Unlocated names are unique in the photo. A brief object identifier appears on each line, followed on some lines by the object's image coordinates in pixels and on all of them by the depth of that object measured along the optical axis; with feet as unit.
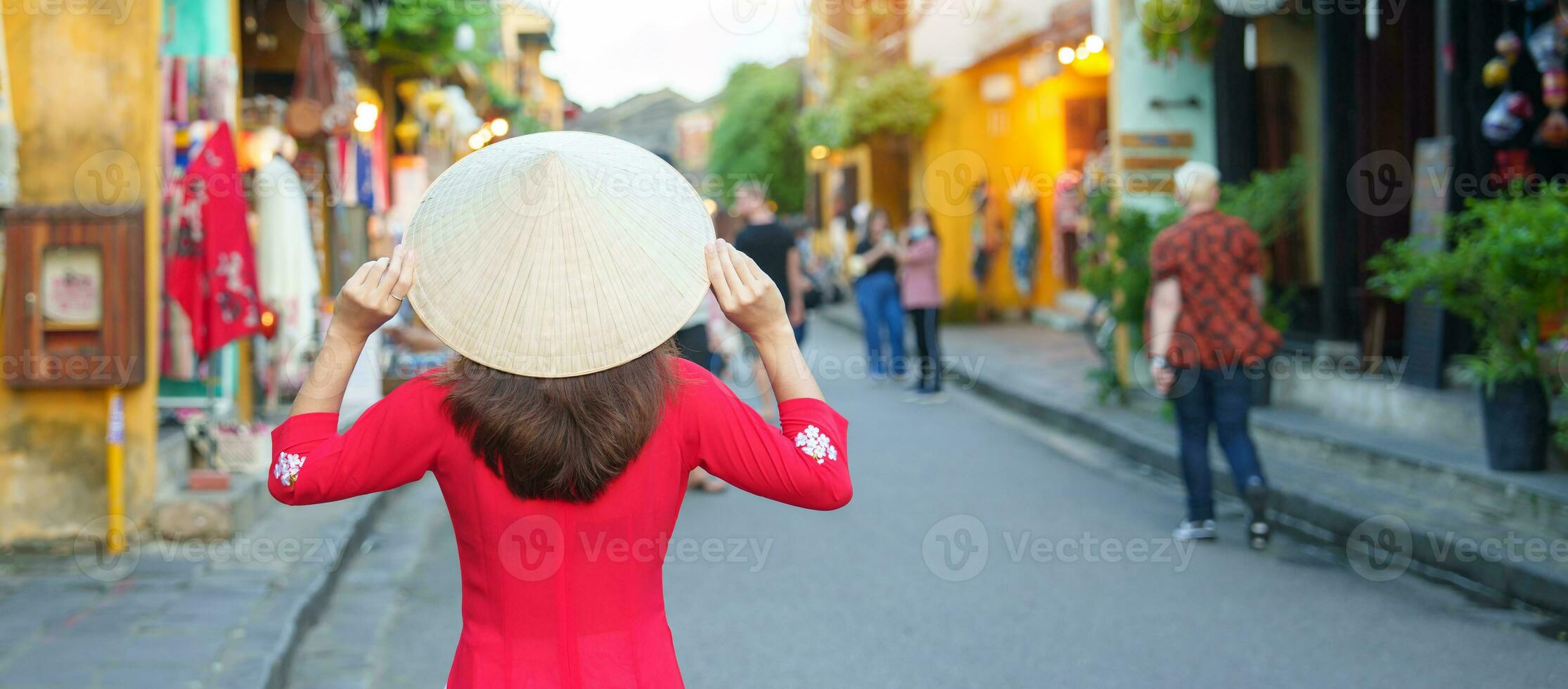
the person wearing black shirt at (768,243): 32.55
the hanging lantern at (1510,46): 27.17
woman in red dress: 6.70
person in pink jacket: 44.68
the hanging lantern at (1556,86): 26.14
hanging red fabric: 23.88
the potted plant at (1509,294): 21.45
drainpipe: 20.98
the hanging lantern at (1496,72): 27.02
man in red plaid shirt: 22.36
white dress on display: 28.14
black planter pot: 22.74
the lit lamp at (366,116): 37.58
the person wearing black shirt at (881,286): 46.50
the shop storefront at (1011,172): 68.13
